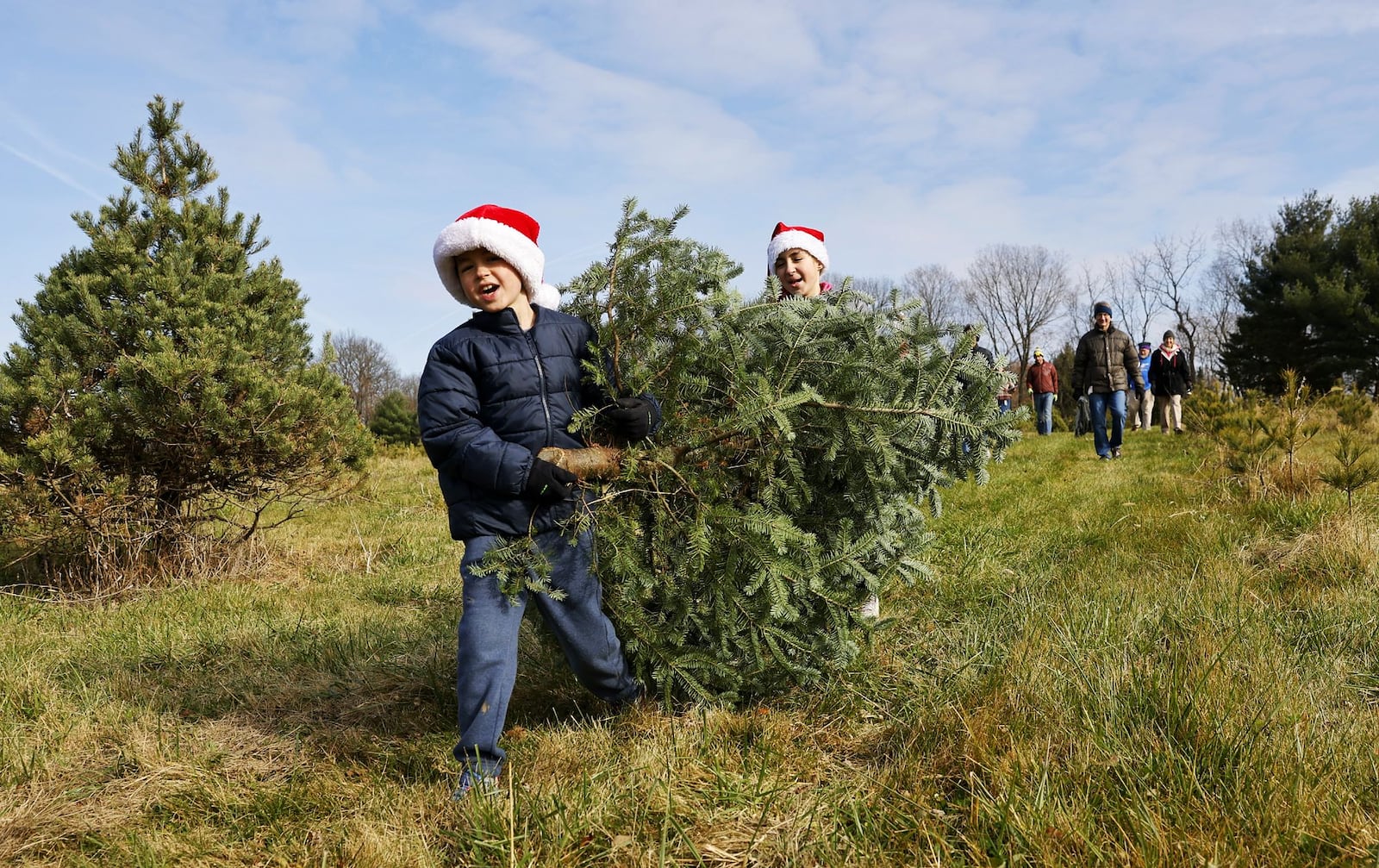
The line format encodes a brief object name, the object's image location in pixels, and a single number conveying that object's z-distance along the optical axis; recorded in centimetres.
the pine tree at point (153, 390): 557
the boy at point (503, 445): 268
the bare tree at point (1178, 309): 5138
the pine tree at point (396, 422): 2109
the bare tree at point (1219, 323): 5175
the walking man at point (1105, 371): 1057
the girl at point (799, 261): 438
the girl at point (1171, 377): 1354
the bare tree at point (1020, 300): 5453
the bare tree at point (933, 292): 5342
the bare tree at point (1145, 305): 5334
